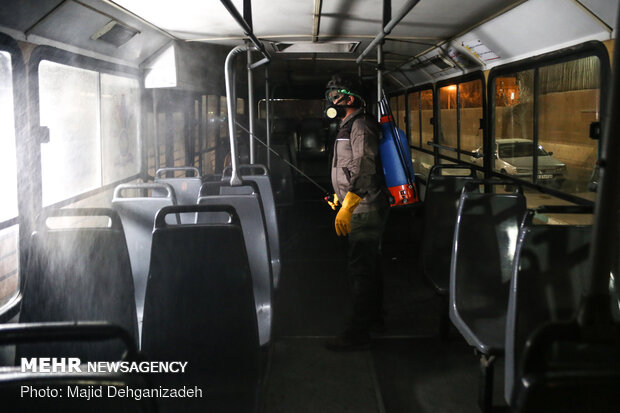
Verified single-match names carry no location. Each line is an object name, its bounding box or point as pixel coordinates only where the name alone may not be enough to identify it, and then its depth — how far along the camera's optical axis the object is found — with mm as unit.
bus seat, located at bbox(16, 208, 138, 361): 2219
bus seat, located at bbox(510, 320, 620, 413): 1236
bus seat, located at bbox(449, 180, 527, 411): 3137
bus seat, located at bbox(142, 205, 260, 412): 2189
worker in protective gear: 3721
